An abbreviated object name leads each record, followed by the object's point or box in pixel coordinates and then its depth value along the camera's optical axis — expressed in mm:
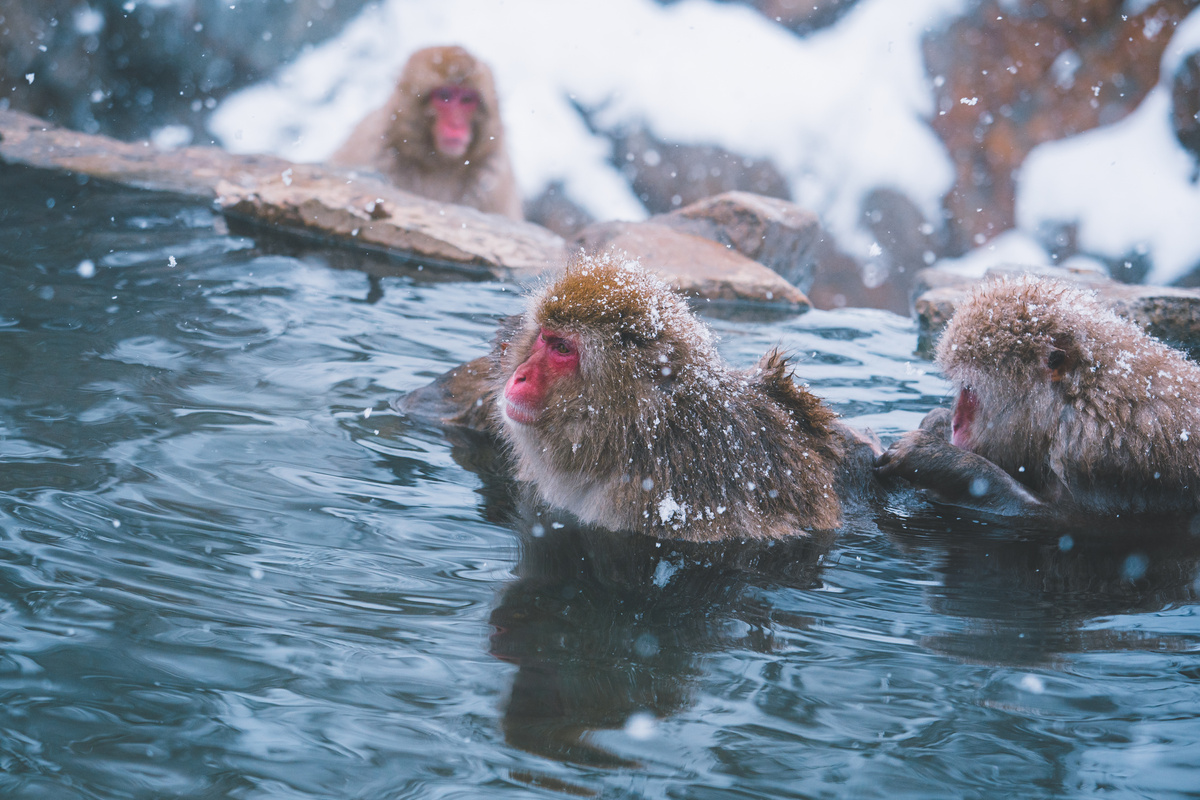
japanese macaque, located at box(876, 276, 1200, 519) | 2771
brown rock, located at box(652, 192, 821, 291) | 6574
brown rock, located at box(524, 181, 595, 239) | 11445
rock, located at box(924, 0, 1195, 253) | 10516
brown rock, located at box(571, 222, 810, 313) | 5611
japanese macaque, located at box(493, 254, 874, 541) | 2480
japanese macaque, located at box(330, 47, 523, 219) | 7172
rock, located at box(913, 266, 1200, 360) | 4723
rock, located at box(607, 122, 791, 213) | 11797
